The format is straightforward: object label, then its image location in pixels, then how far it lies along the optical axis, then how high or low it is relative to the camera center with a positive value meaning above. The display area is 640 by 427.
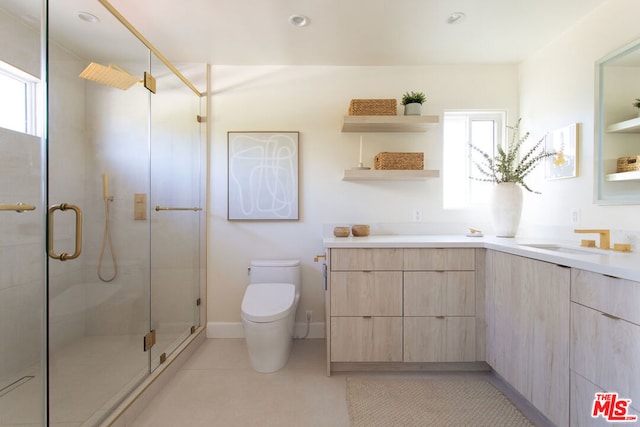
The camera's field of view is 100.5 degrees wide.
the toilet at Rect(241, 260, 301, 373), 1.75 -0.74
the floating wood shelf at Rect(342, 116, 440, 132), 2.11 +0.72
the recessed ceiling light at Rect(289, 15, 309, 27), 1.77 +1.29
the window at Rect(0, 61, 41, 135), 1.27 +0.52
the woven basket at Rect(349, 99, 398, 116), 2.14 +0.84
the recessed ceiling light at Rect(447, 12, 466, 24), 1.74 +1.30
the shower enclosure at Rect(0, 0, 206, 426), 1.23 -0.03
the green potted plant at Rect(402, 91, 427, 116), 2.14 +0.88
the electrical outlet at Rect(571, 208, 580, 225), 1.81 -0.02
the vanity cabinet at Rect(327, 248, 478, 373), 1.78 -0.64
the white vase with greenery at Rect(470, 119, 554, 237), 2.03 +0.13
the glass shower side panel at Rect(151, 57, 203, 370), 1.88 +0.00
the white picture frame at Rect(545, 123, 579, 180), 1.81 +0.43
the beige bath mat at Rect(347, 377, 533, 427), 1.44 -1.13
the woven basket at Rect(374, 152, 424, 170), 2.15 +0.41
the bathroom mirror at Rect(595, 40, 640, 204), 1.48 +0.50
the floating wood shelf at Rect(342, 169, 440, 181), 2.12 +0.30
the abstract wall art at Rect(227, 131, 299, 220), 2.35 +0.31
